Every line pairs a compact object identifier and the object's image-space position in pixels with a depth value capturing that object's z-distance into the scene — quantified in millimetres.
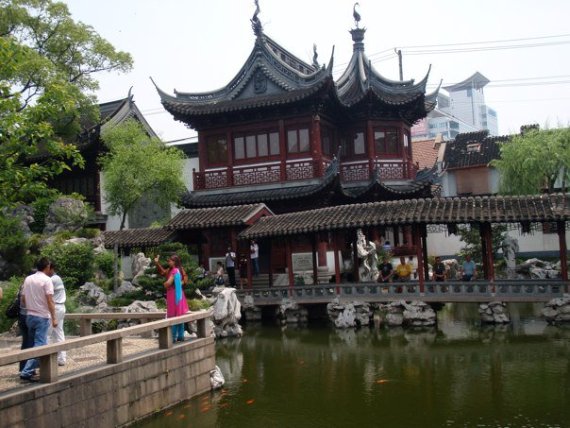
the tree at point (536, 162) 26062
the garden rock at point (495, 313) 15859
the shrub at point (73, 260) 18672
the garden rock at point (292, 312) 18094
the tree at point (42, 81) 11414
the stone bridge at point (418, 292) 15406
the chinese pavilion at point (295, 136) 22891
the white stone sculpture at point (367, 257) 18672
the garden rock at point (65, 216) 22281
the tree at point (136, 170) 24125
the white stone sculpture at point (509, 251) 22250
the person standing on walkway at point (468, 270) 17562
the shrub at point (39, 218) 23609
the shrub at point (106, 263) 20078
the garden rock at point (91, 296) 17125
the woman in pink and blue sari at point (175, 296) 10000
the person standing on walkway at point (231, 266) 19375
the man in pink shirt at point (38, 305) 7754
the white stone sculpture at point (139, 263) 20258
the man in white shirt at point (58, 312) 8602
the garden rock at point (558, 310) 15062
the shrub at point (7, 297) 13562
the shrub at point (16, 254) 18453
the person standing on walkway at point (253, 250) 19578
